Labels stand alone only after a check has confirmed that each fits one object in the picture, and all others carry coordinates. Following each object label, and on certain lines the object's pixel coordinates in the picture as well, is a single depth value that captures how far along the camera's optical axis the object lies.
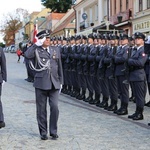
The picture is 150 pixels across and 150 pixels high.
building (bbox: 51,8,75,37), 59.47
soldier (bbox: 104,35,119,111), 10.31
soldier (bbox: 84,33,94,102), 11.81
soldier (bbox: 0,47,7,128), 8.22
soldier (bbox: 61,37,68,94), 13.81
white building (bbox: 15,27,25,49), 116.66
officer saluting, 7.32
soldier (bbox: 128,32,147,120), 9.05
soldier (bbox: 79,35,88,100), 12.23
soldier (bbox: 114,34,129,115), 9.68
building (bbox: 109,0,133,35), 31.45
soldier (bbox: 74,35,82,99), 12.71
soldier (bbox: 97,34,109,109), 10.90
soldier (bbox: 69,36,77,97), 13.23
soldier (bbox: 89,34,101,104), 11.47
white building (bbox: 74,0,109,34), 41.34
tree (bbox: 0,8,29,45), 112.81
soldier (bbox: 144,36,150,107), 8.08
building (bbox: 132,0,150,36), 27.95
